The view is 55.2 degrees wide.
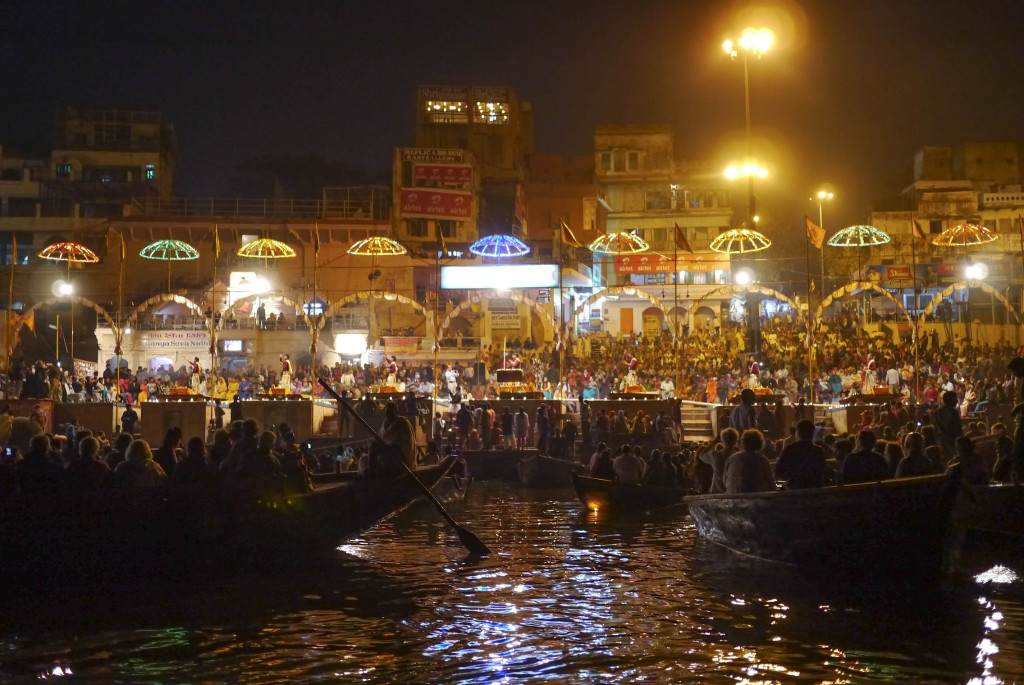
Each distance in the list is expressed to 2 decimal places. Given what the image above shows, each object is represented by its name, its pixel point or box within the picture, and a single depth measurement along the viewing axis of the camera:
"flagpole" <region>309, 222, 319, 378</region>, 32.29
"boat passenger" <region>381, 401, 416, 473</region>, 14.93
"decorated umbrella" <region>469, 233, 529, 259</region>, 38.25
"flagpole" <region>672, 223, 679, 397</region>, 31.52
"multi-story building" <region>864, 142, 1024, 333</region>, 46.75
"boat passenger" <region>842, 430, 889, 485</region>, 11.39
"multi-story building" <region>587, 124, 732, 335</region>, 54.53
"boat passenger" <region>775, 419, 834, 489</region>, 11.48
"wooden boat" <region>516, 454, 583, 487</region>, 26.84
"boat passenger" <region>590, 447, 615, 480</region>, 19.09
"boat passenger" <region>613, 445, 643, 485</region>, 18.73
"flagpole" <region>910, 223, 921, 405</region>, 29.33
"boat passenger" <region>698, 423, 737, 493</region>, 14.37
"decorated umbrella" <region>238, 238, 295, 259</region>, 35.66
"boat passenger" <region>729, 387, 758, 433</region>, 22.88
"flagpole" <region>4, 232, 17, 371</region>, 31.36
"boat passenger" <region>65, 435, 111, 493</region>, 11.66
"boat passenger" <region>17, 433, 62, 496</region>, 11.39
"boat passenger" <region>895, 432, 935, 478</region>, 12.02
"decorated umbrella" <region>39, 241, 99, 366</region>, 32.78
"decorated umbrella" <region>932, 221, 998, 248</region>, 33.34
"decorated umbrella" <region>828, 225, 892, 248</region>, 32.84
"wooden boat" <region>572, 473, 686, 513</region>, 17.97
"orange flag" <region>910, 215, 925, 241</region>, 31.57
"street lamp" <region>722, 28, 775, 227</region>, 31.30
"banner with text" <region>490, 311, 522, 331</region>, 50.69
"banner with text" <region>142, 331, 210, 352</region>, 45.88
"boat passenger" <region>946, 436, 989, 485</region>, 13.05
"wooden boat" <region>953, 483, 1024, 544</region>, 12.76
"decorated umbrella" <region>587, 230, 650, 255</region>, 36.72
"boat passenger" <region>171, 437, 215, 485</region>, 12.56
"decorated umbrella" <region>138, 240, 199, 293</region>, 36.38
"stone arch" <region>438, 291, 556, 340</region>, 33.41
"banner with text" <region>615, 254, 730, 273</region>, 42.88
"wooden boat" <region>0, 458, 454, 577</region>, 10.94
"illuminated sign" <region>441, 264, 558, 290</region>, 41.59
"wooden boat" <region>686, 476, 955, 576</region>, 10.13
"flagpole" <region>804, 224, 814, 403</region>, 29.44
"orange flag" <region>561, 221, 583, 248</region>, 35.34
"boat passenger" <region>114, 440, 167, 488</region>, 12.02
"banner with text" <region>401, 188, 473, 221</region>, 50.53
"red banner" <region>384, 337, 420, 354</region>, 46.25
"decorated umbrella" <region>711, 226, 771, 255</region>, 32.53
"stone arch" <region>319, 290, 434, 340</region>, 33.06
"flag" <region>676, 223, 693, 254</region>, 33.25
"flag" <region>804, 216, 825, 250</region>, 29.86
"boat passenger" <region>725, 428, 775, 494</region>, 12.14
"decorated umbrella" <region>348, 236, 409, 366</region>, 35.22
